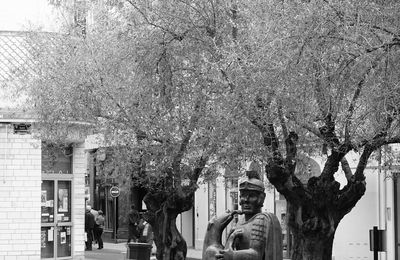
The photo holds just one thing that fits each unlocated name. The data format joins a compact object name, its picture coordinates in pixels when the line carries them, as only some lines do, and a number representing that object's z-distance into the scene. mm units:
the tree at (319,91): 12016
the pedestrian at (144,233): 28406
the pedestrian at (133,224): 29664
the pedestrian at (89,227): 34719
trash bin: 23062
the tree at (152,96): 17250
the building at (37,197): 25328
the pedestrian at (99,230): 36906
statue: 9336
